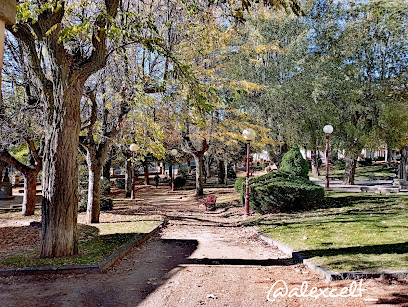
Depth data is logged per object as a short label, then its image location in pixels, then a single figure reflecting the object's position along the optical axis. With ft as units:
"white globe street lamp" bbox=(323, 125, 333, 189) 48.50
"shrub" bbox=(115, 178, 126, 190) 106.22
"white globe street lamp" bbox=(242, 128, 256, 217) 40.44
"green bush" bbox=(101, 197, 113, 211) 52.06
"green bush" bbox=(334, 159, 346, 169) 133.98
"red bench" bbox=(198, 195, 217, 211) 54.54
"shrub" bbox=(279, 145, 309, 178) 47.65
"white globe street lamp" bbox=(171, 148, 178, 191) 89.80
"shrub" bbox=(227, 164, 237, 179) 119.24
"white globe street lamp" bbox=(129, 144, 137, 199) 70.61
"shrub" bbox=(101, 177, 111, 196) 71.38
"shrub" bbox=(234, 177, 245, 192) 66.64
